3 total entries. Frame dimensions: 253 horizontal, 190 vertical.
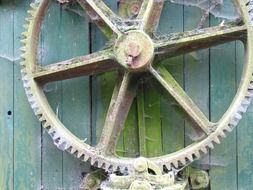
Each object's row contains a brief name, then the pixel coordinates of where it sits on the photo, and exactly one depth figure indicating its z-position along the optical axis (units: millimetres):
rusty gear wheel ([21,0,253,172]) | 2010
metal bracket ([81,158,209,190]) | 1869
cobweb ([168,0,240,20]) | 2170
